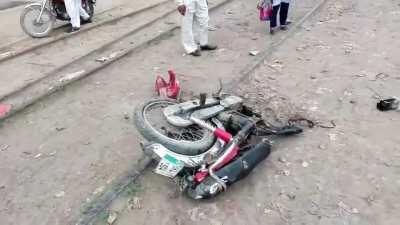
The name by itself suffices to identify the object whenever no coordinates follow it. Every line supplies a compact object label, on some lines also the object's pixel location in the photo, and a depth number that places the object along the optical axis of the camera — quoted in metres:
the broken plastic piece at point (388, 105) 5.45
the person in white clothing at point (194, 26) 7.38
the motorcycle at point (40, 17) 8.36
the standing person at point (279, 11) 8.58
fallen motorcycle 3.78
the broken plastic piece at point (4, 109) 5.53
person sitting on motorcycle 8.83
